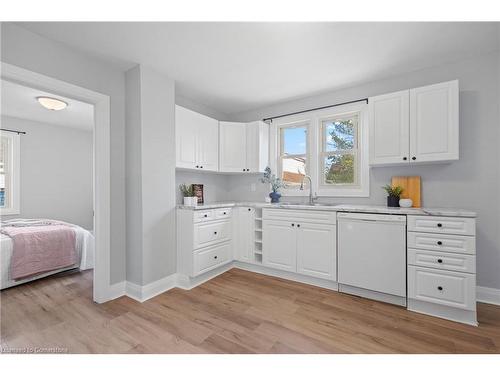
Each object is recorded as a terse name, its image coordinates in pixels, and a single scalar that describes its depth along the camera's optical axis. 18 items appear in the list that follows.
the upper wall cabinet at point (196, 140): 2.99
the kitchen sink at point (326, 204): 3.21
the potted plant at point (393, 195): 2.68
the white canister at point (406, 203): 2.59
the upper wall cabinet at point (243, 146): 3.65
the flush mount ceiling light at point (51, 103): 3.24
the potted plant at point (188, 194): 3.05
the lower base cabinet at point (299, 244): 2.66
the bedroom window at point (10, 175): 4.32
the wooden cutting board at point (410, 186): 2.65
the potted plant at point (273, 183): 3.51
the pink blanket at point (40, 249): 2.84
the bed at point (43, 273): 2.73
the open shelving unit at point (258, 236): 3.23
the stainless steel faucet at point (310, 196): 3.26
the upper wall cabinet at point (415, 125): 2.29
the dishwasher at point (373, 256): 2.26
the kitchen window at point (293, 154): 3.62
